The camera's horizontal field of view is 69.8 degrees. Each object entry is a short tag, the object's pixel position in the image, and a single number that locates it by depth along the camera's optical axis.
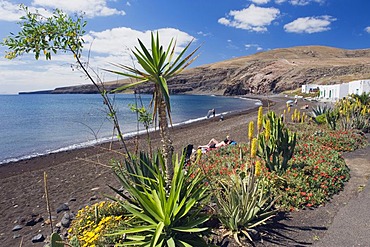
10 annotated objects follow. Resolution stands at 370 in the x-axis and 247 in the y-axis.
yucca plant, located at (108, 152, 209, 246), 3.39
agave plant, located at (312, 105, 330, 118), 16.71
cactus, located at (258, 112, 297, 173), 6.29
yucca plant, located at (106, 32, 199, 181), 3.50
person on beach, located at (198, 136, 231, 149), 11.12
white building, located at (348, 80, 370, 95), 31.82
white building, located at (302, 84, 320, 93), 68.78
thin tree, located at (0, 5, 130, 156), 3.45
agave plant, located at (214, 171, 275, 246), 4.23
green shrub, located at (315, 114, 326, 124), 14.70
